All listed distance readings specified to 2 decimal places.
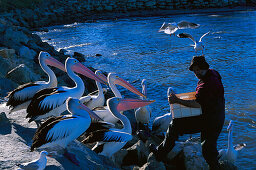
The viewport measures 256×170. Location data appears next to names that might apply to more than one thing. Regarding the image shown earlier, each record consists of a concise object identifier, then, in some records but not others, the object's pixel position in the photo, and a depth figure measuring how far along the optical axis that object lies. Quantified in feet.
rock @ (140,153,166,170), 13.99
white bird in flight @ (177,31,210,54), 40.09
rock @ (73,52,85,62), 44.80
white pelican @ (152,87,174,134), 20.07
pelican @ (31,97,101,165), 12.80
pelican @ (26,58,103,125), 16.14
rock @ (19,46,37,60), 35.54
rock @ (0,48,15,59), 29.85
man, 12.07
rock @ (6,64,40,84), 24.29
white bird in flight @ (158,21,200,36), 47.01
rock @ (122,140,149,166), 15.97
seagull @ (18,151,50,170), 11.03
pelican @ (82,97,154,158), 14.44
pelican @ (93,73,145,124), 21.73
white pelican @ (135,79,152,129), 21.18
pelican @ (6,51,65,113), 17.71
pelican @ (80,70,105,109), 20.63
